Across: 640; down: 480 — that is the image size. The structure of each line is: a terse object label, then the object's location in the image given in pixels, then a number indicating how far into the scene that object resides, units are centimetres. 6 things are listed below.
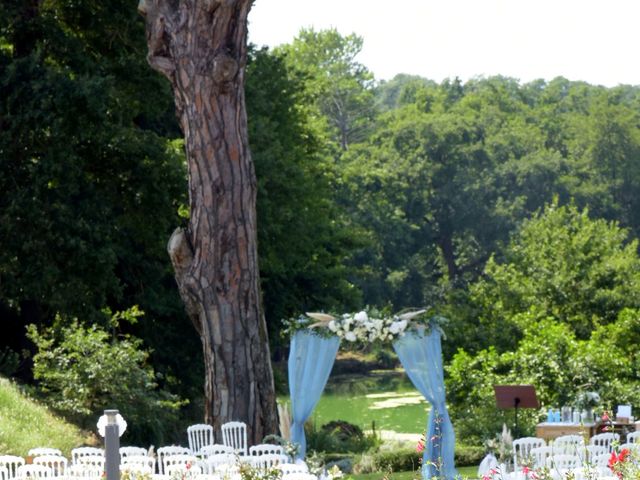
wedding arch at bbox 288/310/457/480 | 2139
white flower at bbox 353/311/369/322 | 2152
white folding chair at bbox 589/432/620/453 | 1851
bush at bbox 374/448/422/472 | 2769
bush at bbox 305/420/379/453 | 3288
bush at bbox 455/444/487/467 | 2809
